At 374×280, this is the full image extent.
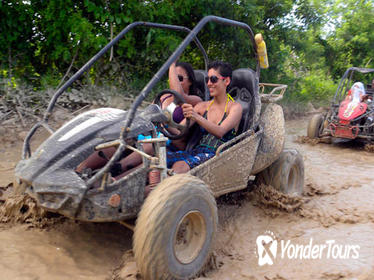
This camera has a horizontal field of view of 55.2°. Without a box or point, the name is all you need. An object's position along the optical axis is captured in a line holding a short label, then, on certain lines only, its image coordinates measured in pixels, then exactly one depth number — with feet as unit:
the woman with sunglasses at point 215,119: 9.50
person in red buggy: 22.03
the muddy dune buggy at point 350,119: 21.94
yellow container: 11.40
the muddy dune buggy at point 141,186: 6.48
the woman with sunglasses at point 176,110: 8.44
